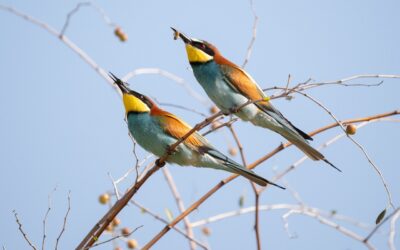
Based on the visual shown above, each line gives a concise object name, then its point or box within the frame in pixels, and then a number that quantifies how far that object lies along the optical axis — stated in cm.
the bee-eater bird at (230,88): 928
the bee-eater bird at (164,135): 830
